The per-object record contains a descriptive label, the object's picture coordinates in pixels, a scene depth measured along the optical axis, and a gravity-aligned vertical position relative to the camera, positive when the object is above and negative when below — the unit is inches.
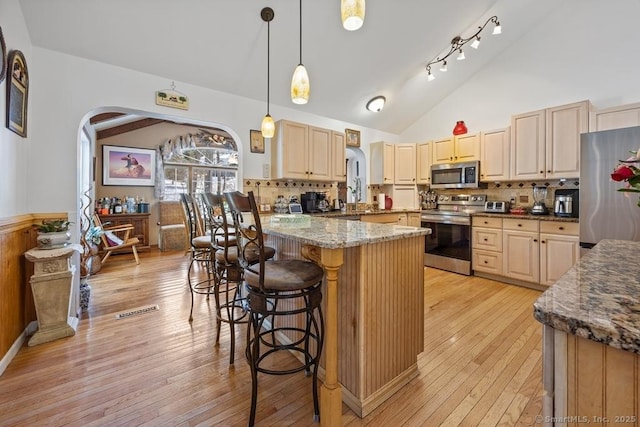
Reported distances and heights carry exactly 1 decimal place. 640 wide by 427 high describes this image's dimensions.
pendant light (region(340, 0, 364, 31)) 51.9 +38.1
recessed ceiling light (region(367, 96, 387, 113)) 173.8 +67.9
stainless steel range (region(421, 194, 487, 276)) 152.3 -15.1
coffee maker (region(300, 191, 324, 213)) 162.4 +4.1
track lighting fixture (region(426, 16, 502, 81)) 138.4 +89.7
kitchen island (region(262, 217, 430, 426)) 51.1 -21.4
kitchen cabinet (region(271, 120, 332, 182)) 146.3 +32.0
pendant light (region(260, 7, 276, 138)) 107.0 +36.5
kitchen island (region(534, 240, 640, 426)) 18.6 -10.8
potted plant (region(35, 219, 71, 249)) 85.4 -7.9
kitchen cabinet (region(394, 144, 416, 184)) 192.5 +31.9
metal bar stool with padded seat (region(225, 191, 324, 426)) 50.9 -13.9
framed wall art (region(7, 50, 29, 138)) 74.3 +34.3
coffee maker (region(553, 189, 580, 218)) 128.5 +2.0
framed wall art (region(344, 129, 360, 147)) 185.2 +49.5
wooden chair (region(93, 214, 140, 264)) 168.9 -20.6
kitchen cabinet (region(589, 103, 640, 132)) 112.9 +38.8
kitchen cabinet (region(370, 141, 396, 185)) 190.9 +32.8
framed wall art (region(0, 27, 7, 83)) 66.7 +37.9
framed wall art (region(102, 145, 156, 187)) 220.1 +36.7
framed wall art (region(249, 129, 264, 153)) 146.3 +37.0
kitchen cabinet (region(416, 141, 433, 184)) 183.9 +32.1
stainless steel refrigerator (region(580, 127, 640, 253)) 102.1 +5.7
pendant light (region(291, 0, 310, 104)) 79.0 +36.4
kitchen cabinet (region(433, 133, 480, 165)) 160.7 +37.1
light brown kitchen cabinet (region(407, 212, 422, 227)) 187.8 -6.5
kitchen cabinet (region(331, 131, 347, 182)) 167.9 +33.0
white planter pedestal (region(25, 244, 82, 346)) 81.5 -25.0
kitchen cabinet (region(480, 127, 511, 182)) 148.4 +30.4
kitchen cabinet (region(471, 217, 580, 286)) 121.8 -19.6
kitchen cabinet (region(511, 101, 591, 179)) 125.3 +33.0
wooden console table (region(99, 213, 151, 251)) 214.4 -11.2
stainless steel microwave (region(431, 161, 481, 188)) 158.9 +20.6
